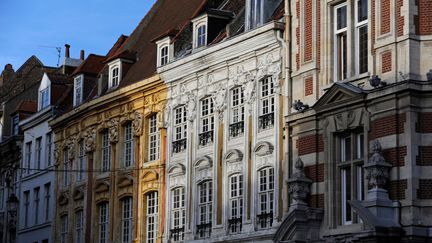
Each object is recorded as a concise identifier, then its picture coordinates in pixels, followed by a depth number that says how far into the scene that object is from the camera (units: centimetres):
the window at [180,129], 3991
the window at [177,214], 3944
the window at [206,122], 3838
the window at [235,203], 3622
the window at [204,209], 3788
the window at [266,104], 3519
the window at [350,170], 2994
